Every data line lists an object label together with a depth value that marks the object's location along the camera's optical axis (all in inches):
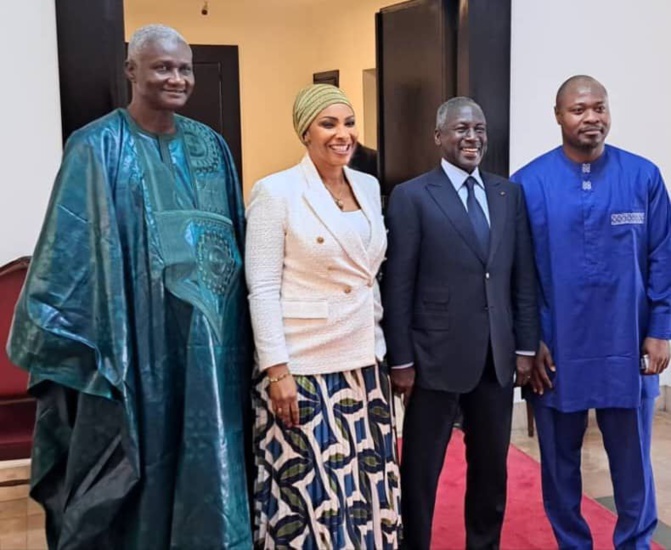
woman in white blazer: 77.0
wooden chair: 107.9
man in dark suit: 86.1
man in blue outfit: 90.5
